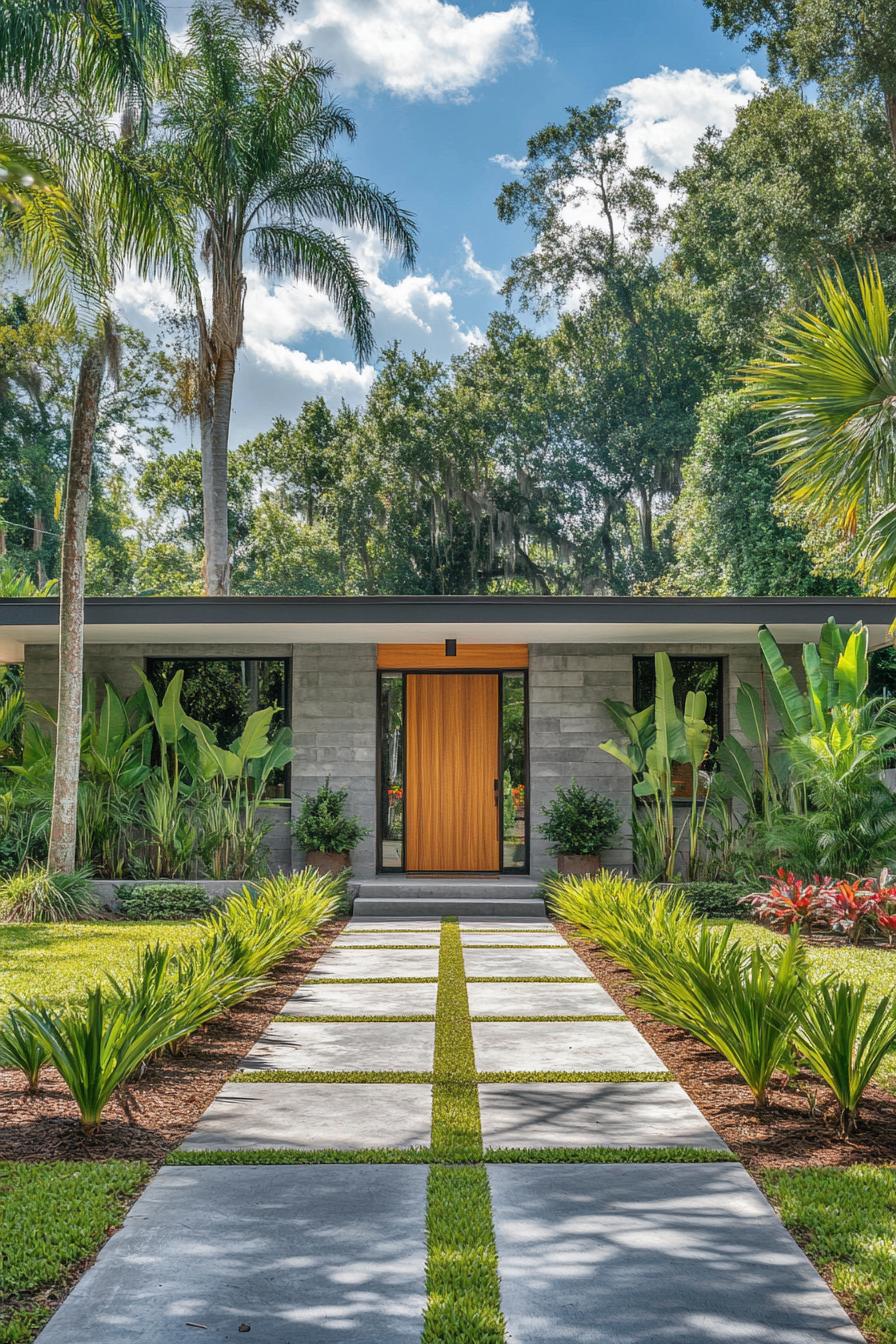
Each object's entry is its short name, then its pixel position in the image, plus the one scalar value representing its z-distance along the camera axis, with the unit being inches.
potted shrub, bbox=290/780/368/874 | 503.8
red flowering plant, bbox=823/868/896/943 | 360.2
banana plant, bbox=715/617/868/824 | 425.4
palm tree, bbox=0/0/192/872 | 384.5
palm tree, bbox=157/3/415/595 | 658.2
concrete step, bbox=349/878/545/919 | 474.6
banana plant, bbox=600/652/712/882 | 472.1
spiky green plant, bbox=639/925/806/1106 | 189.5
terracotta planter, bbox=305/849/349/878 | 503.2
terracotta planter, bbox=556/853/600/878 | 499.5
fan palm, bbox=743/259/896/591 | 246.1
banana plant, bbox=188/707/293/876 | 479.5
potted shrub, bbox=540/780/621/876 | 500.4
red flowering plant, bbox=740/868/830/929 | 370.0
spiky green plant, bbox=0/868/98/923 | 430.3
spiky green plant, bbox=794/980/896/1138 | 175.6
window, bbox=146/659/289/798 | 548.7
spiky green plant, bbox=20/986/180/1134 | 173.9
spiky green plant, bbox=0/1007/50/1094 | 190.5
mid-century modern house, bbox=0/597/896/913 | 511.5
